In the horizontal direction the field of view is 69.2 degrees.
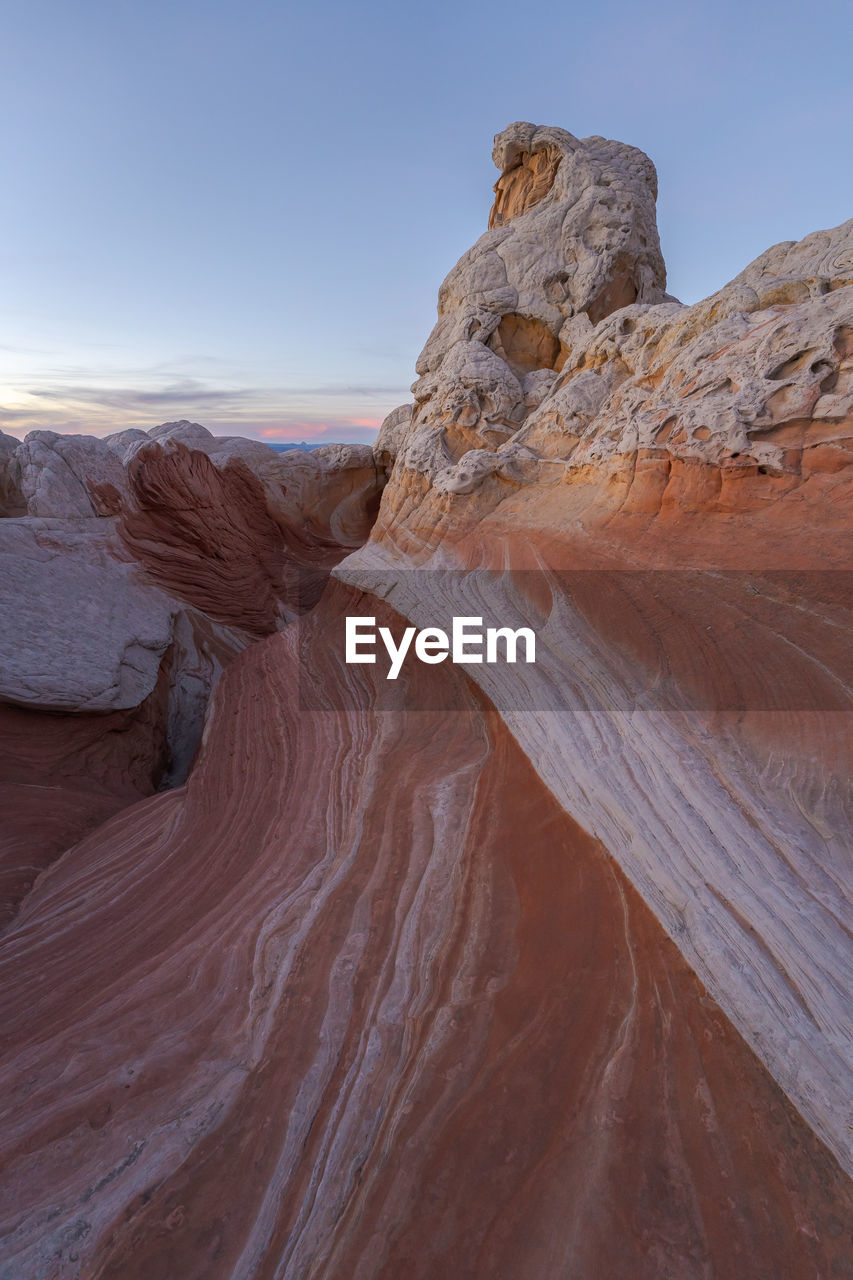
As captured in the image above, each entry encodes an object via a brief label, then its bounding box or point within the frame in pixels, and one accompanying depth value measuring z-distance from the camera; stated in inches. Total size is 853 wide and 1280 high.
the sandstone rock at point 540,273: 286.5
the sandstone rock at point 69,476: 343.6
